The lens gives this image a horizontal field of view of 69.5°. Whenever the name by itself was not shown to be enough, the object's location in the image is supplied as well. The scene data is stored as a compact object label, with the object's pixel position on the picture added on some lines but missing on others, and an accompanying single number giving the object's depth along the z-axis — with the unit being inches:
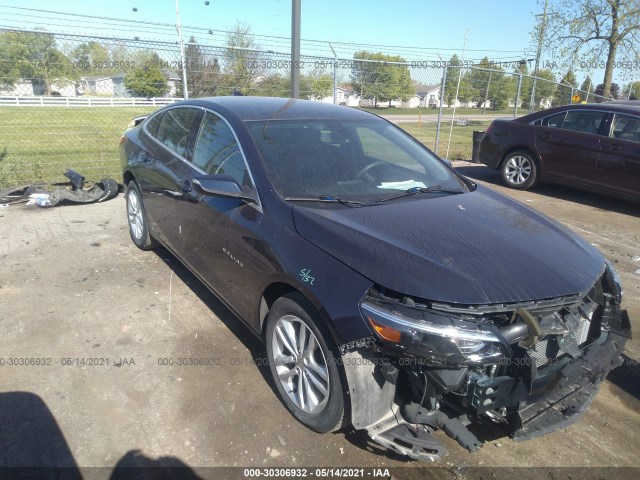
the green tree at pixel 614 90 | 973.5
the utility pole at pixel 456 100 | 423.1
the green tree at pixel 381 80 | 402.9
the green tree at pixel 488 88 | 497.4
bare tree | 683.4
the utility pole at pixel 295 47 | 277.7
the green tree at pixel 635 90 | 1514.5
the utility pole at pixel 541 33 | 704.7
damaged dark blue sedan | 79.5
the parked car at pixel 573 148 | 274.2
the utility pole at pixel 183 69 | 310.7
